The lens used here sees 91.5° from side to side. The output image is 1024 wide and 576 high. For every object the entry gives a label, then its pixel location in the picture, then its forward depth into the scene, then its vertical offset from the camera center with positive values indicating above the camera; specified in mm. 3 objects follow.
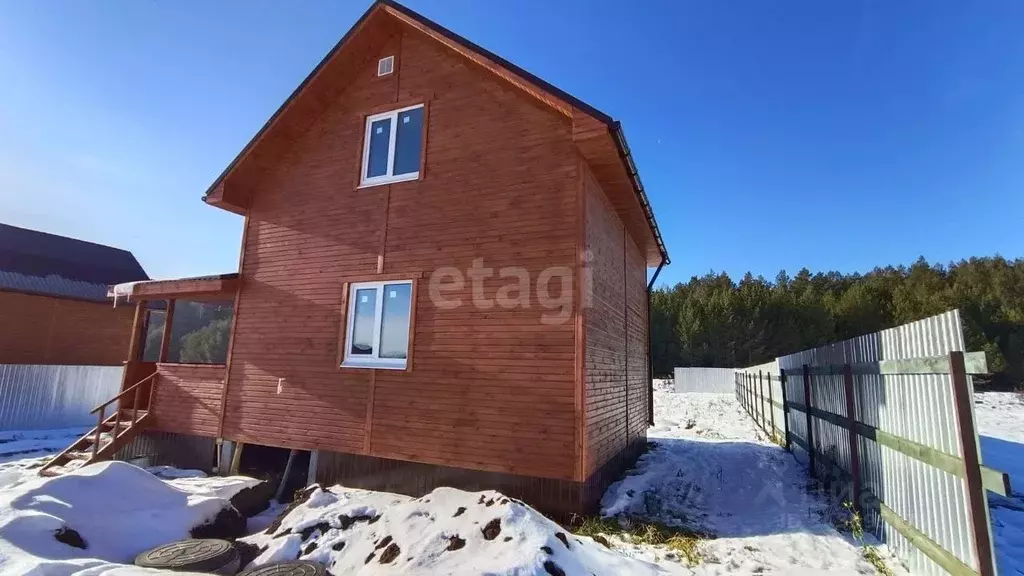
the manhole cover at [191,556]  5391 -2122
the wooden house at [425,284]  7227 +1470
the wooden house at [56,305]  18750 +2180
